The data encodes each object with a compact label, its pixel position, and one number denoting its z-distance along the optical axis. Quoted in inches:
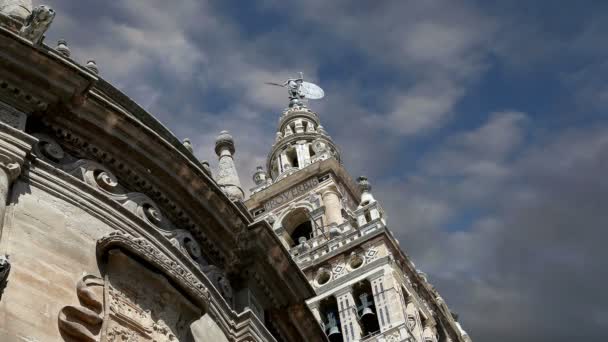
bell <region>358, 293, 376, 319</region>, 1504.7
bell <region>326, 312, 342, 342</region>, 1499.8
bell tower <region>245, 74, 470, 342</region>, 1497.3
